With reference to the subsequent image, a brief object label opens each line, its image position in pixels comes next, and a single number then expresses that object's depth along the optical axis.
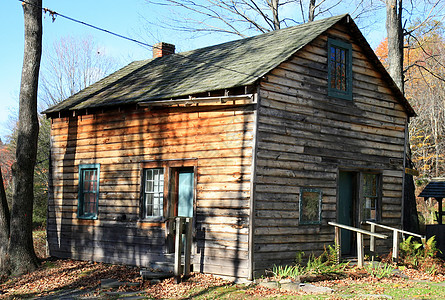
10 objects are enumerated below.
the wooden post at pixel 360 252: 12.39
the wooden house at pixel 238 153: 11.83
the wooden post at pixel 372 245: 12.92
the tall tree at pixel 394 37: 19.03
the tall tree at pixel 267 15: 26.12
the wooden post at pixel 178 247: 11.62
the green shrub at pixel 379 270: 11.75
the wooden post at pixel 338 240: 12.55
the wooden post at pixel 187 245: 11.86
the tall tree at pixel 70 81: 34.91
